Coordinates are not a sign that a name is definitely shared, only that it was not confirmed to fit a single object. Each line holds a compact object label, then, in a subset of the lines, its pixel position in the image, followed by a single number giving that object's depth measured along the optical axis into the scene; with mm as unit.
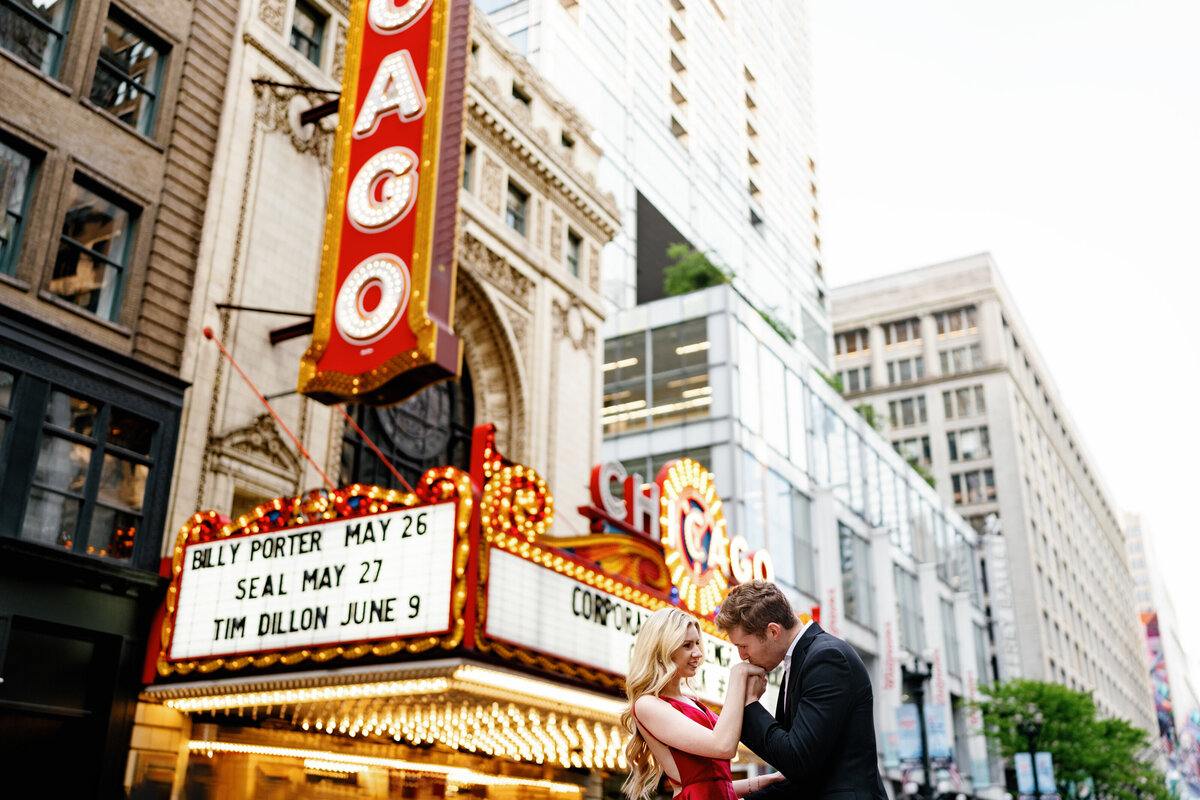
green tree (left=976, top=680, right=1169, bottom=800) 47188
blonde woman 4656
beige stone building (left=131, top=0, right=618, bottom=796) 16375
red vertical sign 14914
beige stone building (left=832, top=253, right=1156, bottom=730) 82188
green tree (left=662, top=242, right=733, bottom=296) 43188
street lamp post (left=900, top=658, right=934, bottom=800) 28844
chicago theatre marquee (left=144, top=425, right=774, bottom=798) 12156
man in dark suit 4406
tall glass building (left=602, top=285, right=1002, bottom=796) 38562
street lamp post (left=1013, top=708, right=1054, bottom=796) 35625
